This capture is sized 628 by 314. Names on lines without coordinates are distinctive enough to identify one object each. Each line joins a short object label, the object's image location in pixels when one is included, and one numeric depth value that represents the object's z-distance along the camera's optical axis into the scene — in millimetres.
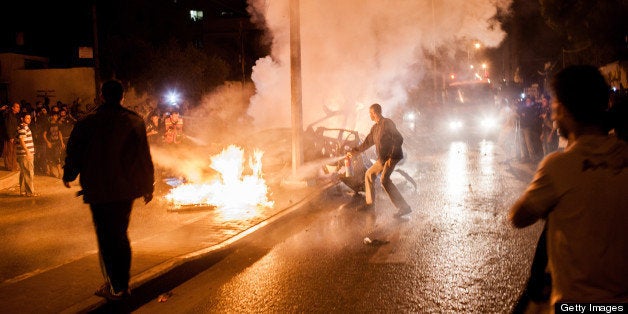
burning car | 11812
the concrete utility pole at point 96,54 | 17047
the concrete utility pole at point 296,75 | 10885
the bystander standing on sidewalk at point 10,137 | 11250
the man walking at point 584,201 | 2010
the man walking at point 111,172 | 4562
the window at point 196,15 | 54562
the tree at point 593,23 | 20312
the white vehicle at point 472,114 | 26781
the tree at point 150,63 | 29531
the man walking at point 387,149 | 8430
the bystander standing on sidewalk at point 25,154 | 10297
